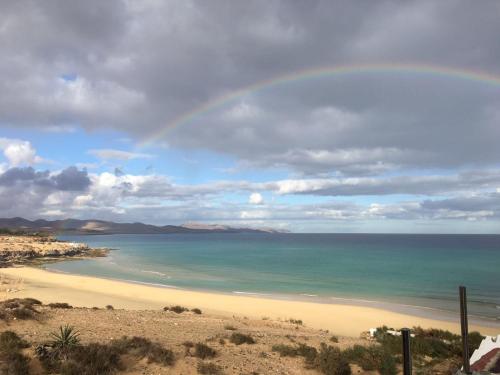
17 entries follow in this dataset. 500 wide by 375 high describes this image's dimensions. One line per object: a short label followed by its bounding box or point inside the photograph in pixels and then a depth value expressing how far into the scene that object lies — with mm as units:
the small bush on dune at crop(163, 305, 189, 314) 23906
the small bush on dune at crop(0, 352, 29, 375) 9562
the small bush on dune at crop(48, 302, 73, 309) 19825
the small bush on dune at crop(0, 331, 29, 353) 10773
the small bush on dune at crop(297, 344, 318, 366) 13109
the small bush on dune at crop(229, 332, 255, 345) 14812
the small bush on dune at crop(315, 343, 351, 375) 12398
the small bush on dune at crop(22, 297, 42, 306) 18262
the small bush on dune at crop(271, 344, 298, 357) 13742
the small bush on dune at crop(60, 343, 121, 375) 10000
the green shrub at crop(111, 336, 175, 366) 11500
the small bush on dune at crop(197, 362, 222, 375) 11156
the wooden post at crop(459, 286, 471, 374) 9219
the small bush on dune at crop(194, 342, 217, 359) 12422
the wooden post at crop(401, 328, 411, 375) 7516
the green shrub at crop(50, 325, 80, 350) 11219
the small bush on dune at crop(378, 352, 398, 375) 12805
